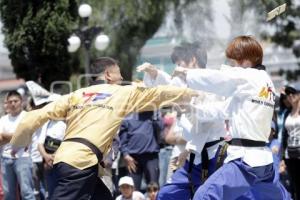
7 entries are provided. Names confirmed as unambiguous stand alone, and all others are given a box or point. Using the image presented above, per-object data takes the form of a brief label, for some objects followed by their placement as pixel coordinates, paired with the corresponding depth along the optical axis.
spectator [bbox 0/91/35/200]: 14.49
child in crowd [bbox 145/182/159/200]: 14.91
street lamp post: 23.87
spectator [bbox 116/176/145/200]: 14.16
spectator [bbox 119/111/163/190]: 15.10
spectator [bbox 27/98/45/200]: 15.46
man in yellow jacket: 9.02
